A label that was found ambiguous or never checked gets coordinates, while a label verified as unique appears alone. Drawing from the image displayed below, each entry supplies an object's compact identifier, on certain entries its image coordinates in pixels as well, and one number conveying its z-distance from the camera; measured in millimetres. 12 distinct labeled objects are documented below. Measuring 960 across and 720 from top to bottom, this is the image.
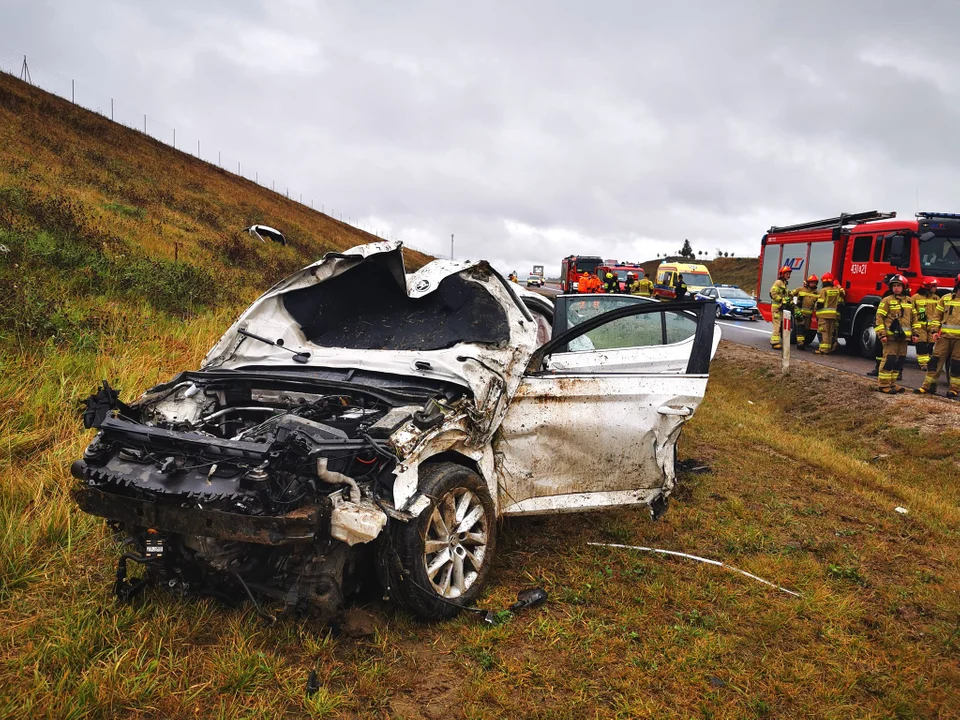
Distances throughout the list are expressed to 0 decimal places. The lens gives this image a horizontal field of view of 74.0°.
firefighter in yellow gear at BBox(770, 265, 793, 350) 13375
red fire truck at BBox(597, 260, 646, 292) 24325
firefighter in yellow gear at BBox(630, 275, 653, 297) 16953
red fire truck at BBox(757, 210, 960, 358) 10922
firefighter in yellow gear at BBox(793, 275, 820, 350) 13508
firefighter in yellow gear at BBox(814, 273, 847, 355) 12352
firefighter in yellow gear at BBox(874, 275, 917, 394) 8922
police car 22844
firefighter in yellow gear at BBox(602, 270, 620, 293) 15641
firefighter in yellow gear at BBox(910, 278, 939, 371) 9094
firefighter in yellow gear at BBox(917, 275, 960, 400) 8508
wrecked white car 2559
